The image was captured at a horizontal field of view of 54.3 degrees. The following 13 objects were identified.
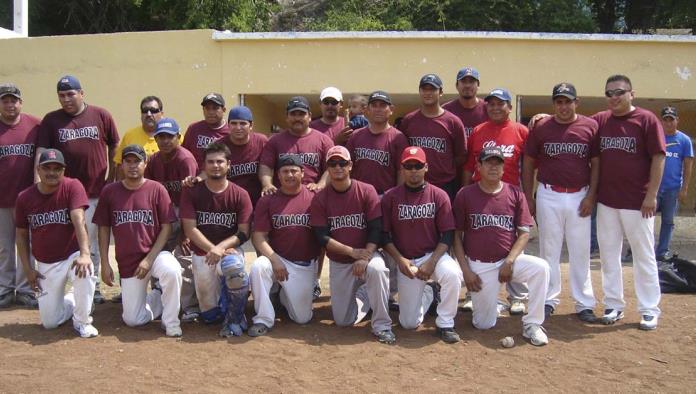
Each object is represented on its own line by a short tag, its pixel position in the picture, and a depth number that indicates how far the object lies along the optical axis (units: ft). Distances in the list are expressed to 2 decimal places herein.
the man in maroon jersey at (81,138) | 20.62
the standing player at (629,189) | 18.43
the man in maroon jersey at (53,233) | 18.40
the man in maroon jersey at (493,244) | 17.83
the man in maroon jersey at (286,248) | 18.40
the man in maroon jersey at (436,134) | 19.66
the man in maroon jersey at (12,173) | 20.72
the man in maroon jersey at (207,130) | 20.42
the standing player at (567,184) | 18.97
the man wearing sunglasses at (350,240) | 18.01
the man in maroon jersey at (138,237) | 18.21
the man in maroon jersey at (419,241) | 17.95
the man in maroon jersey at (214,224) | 18.43
